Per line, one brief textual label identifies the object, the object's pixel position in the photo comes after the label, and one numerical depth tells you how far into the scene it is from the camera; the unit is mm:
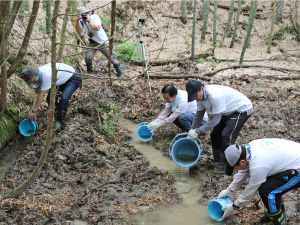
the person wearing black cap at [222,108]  5059
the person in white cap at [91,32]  8789
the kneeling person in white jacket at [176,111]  5965
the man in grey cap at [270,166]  3689
